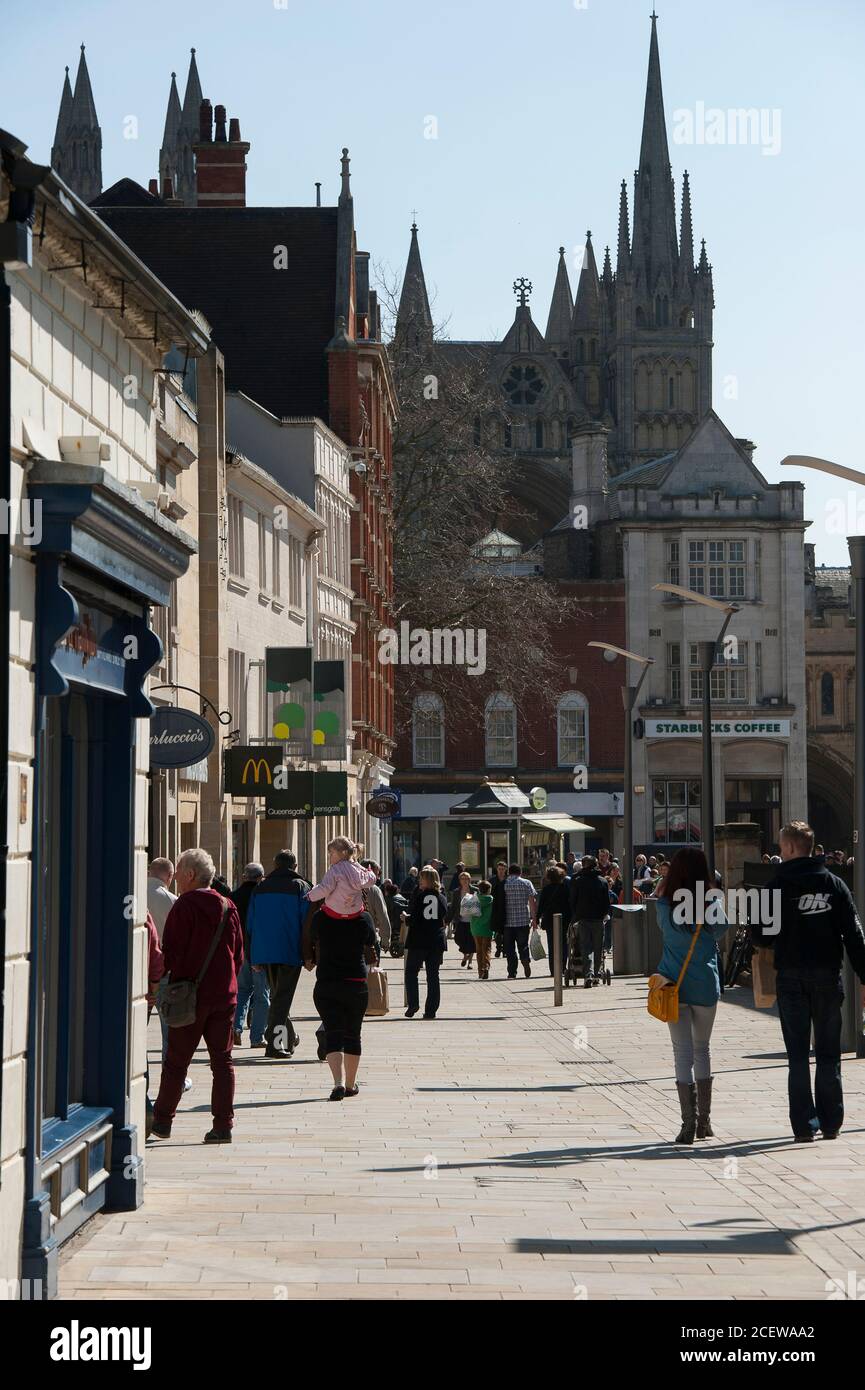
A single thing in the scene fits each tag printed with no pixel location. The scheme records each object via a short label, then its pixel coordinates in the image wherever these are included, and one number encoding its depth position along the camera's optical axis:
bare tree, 56.62
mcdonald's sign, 31.84
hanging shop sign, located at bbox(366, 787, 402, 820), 44.50
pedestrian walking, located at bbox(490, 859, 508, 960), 31.55
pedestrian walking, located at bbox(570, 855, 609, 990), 28.22
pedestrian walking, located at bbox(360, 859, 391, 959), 21.66
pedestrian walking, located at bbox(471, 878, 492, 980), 31.17
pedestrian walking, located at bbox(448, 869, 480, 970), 31.67
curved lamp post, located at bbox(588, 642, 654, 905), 34.31
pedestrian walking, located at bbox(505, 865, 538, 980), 31.17
